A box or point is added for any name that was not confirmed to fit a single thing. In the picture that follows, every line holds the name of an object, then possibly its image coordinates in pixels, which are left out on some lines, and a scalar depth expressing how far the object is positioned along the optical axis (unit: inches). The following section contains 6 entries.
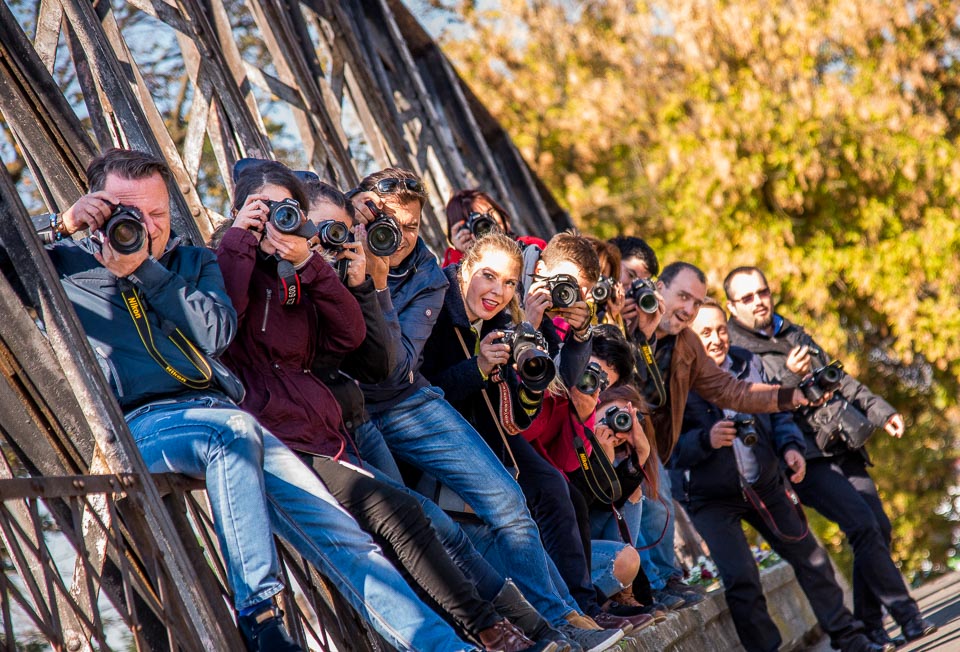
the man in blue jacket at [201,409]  273.1
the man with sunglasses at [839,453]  564.7
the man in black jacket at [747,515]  538.9
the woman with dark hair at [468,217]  484.1
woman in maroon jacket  312.0
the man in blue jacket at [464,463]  368.2
